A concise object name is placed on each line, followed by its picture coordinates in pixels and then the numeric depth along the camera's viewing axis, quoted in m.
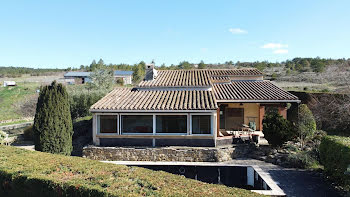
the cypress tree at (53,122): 14.12
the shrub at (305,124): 14.97
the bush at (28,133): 20.38
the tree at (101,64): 42.72
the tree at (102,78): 37.12
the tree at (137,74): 73.14
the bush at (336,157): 9.66
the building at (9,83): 64.25
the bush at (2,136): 14.06
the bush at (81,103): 25.75
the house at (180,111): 15.77
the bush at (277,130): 14.96
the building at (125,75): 71.09
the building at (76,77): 71.19
